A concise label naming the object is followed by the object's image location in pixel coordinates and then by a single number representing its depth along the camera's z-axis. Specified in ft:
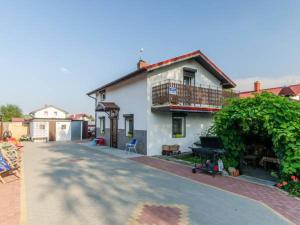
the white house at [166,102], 39.63
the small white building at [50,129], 74.54
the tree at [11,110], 219.24
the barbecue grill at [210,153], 24.92
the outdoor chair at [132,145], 42.40
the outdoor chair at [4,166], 21.77
